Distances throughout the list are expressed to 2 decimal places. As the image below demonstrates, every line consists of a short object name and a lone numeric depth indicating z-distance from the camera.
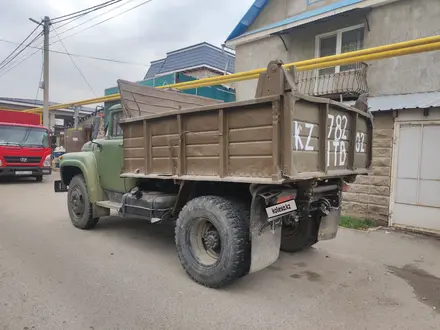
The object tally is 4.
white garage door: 6.27
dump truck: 3.17
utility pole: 16.88
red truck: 12.17
